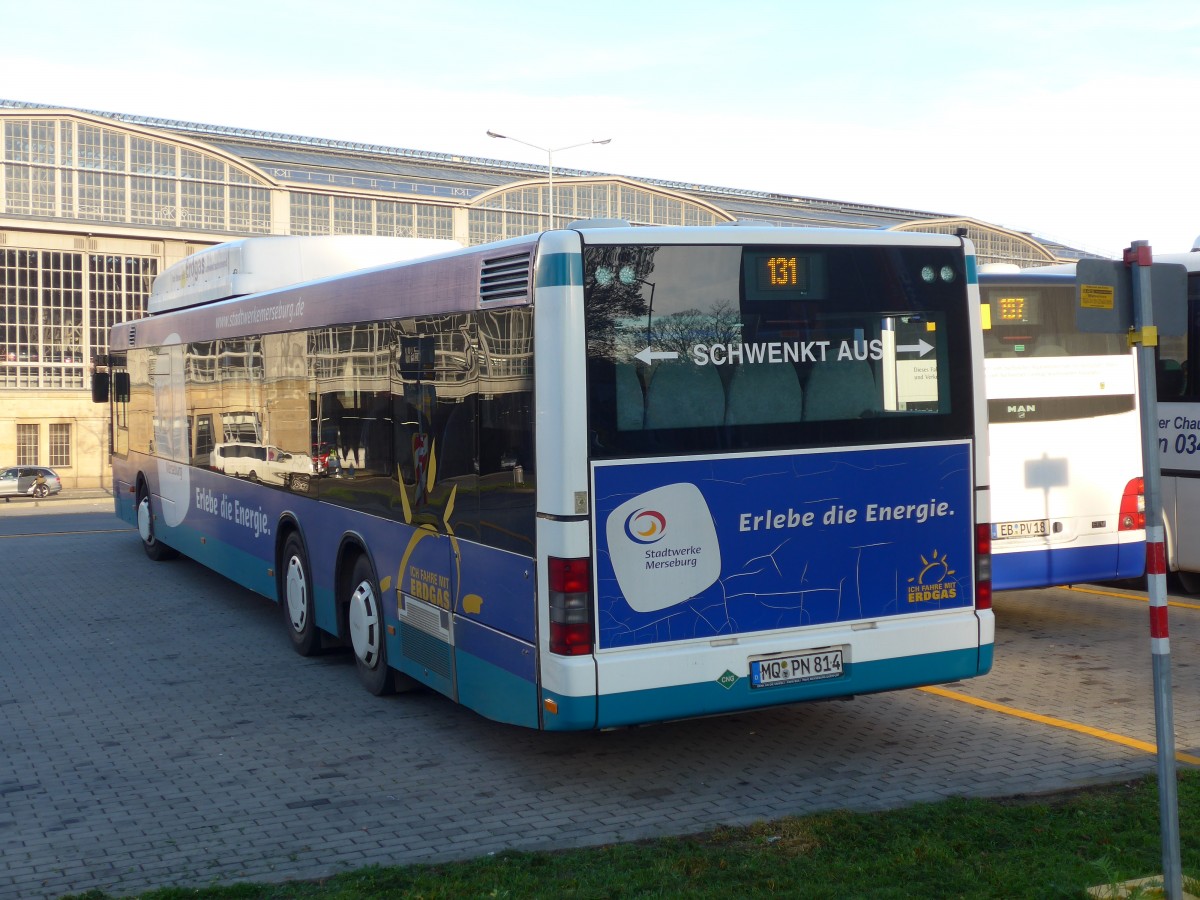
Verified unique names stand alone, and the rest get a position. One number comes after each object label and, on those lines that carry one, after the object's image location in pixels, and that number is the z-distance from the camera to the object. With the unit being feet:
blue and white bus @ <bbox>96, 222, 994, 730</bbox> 20.90
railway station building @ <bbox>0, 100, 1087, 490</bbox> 164.66
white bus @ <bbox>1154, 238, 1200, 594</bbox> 41.06
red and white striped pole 15.75
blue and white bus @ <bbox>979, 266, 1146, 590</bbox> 34.99
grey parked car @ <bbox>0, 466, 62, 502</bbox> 155.22
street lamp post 114.01
